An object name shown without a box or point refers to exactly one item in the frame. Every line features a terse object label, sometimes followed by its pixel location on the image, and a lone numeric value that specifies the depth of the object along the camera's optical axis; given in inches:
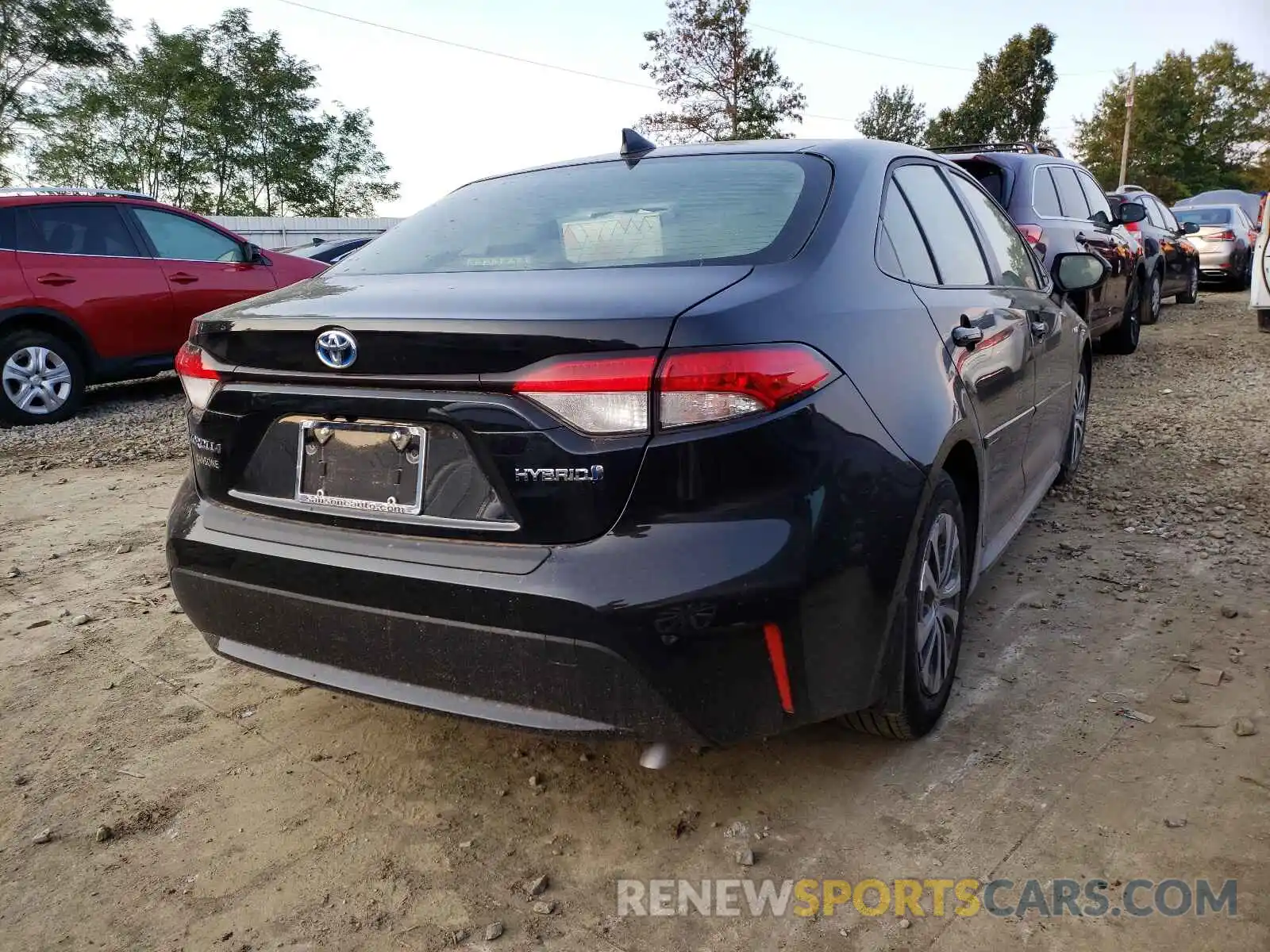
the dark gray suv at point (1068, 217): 277.0
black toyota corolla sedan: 74.1
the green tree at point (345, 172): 1354.6
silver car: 613.6
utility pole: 1584.3
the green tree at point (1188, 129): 1950.1
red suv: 285.3
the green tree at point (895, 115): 2192.4
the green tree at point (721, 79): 1392.7
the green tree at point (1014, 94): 1926.7
